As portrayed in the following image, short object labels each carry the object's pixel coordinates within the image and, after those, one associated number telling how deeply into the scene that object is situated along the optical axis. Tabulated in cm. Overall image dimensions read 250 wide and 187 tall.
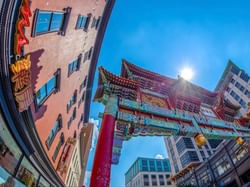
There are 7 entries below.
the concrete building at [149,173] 6681
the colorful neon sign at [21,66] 524
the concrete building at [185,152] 4406
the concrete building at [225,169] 2070
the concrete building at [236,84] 3777
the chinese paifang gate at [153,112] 577
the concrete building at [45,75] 524
